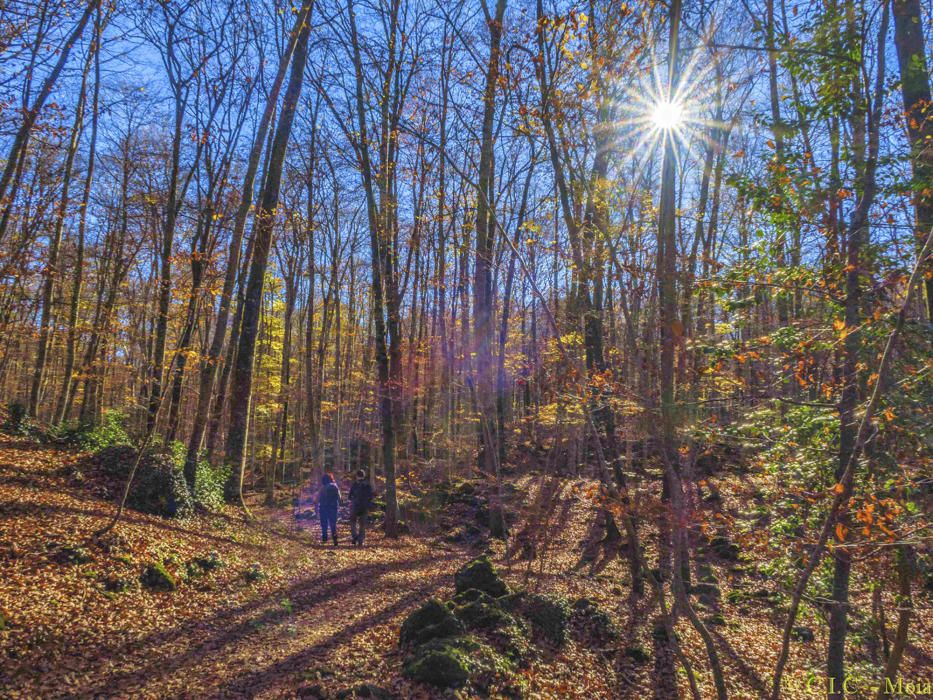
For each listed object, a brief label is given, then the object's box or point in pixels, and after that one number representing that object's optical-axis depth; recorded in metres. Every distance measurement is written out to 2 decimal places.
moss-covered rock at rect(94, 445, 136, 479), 9.30
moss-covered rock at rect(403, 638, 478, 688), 5.17
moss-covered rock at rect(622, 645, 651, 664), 6.97
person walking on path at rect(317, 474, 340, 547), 11.20
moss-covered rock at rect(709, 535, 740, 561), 12.72
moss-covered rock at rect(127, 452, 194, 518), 8.80
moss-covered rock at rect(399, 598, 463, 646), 5.94
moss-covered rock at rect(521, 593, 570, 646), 6.98
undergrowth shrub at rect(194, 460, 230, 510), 10.32
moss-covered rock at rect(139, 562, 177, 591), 6.27
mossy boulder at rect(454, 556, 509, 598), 7.54
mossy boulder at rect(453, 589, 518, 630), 6.61
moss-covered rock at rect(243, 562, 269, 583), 7.53
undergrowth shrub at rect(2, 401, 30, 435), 11.10
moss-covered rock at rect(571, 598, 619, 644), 7.34
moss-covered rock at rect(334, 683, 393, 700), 4.78
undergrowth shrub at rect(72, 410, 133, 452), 10.64
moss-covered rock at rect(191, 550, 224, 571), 7.22
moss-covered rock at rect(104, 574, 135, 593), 5.86
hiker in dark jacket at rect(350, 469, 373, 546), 11.45
